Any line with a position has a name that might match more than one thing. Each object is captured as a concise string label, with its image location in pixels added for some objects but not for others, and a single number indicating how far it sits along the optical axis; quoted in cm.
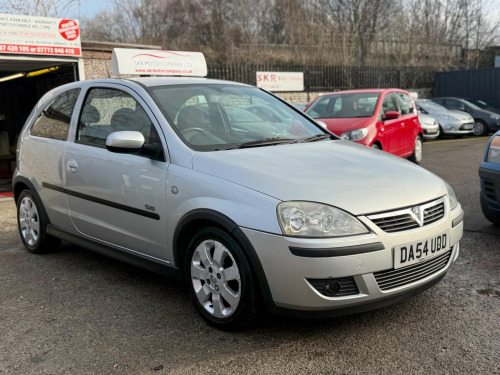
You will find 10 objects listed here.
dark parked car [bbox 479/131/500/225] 495
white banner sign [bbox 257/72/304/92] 1872
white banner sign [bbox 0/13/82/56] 845
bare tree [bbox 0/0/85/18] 1688
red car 892
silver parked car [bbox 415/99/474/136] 1703
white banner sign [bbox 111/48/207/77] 886
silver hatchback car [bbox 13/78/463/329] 290
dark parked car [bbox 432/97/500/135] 1788
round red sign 891
